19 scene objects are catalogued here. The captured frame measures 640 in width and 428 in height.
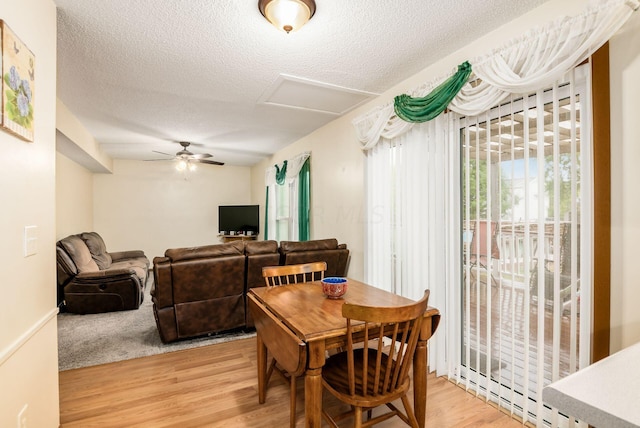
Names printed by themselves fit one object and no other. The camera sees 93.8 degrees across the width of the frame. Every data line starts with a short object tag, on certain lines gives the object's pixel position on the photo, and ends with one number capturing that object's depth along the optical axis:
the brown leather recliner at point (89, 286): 3.72
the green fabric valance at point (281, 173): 5.36
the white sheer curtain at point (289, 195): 4.91
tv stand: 6.98
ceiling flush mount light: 1.65
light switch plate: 1.36
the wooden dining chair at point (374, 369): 1.33
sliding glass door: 1.63
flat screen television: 7.06
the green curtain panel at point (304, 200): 4.66
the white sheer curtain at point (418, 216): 2.36
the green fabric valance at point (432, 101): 2.10
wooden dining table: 1.37
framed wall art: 1.17
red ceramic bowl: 1.89
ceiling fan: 4.89
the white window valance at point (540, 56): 1.41
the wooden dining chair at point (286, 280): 1.63
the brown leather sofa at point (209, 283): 2.82
